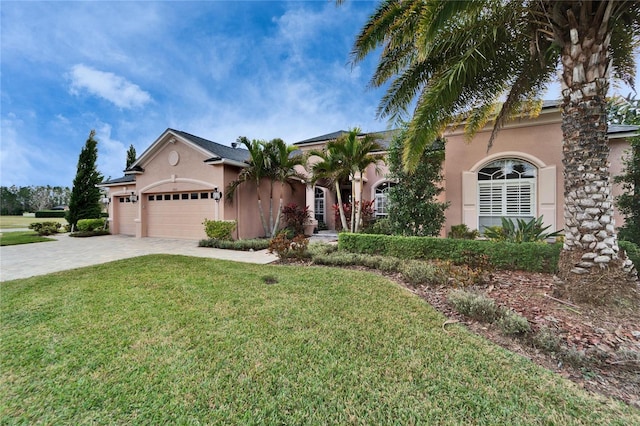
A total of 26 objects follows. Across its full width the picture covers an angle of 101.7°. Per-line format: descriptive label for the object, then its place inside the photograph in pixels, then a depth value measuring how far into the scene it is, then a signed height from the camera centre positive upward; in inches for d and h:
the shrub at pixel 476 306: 170.6 -68.7
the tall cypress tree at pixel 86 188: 786.2 +71.2
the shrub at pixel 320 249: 363.1 -61.0
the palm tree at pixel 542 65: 193.2 +131.7
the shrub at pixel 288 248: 358.9 -54.9
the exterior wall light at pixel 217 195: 543.8 +30.0
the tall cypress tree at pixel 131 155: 1275.8 +274.8
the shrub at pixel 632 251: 238.2 -44.8
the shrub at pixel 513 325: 151.5 -70.7
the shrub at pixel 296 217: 634.8 -21.7
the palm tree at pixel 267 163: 525.7 +93.2
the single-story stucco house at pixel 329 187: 398.9 +48.6
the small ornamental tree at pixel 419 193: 372.8 +19.4
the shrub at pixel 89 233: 699.4 -60.7
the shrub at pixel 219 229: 525.7 -39.8
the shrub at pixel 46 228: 736.3 -46.8
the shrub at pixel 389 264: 291.4 -65.5
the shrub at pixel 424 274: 241.8 -65.2
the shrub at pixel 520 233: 315.8 -35.8
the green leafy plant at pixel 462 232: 392.3 -41.4
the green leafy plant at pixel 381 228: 428.9 -37.0
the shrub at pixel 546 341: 136.9 -73.3
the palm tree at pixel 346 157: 429.7 +85.4
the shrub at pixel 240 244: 469.4 -65.2
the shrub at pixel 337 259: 322.3 -65.0
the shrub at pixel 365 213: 558.9 -12.8
